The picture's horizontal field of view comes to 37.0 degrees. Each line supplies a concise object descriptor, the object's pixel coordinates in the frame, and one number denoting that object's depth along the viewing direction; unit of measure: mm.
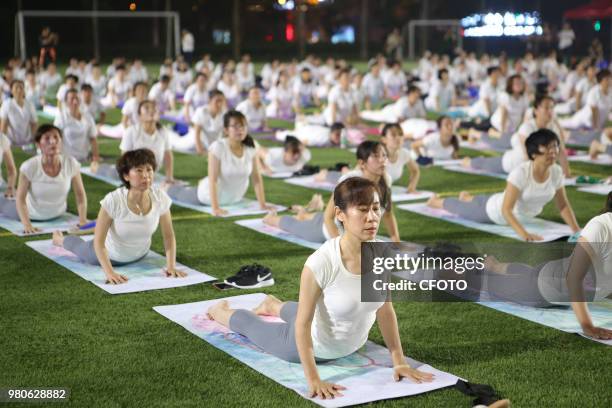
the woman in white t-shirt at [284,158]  10562
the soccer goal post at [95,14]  22969
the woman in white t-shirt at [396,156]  8578
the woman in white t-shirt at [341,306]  3805
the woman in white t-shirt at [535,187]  6863
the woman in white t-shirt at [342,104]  14820
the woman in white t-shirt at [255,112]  14198
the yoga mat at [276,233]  7102
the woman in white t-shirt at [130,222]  5797
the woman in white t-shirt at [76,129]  10640
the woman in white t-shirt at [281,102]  17172
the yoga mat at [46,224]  7380
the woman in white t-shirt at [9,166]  8398
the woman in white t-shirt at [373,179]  6188
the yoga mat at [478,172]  9899
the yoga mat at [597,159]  11227
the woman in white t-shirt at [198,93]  15508
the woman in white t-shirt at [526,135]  9688
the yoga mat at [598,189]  9156
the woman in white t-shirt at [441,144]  11539
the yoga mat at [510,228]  7250
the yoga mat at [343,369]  4004
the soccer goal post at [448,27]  30391
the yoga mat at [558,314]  5035
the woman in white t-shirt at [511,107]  13125
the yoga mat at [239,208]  8227
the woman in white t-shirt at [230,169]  8125
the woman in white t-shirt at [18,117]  11523
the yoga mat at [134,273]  5781
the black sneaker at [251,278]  5789
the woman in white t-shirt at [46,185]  7164
